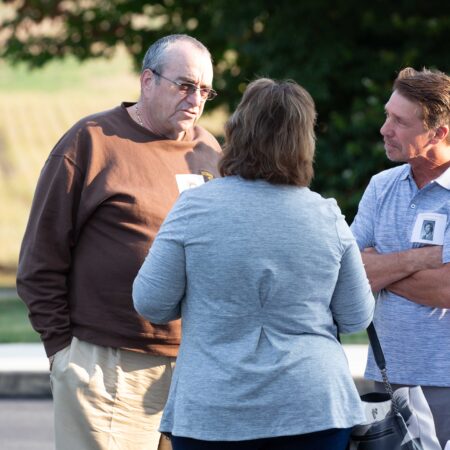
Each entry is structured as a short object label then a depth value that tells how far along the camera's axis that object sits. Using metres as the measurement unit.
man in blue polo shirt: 7.27
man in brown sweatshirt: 7.25
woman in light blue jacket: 5.91
